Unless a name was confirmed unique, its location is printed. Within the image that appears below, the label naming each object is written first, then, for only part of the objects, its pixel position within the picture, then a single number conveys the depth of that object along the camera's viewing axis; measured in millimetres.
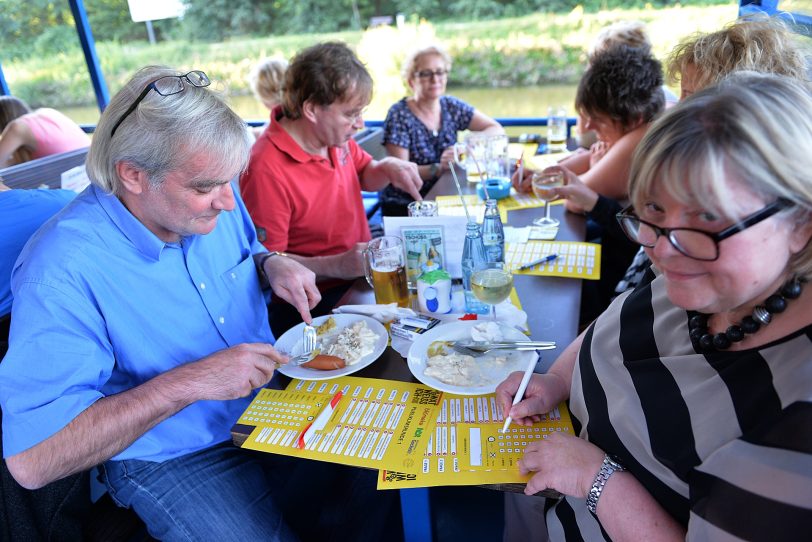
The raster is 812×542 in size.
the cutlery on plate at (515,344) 1312
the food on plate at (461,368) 1232
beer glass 1578
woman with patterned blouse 3459
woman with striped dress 715
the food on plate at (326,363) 1313
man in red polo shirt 2203
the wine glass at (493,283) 1375
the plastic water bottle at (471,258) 1549
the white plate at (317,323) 1301
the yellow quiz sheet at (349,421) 1055
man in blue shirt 1104
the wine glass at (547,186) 2158
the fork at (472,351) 1327
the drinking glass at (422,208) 1943
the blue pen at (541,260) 1767
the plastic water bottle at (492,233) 1672
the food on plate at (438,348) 1348
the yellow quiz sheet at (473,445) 974
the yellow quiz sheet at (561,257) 1710
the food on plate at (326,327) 1512
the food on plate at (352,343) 1352
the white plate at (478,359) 1199
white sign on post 5301
